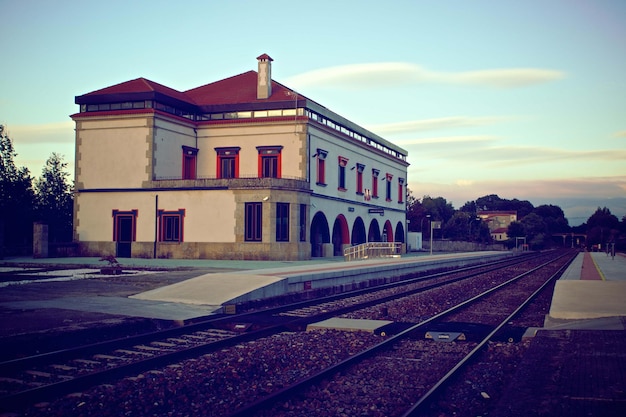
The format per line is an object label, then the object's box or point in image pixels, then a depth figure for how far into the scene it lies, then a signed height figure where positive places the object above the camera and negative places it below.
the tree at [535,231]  143.38 +1.31
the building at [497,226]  180.12 +3.20
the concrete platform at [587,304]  11.90 -1.54
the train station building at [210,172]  37.03 +4.27
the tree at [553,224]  187.88 +4.04
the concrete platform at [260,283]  15.31 -1.46
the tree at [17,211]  42.87 +1.69
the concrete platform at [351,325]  11.69 -1.78
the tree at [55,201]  50.56 +3.36
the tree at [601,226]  121.07 +2.85
